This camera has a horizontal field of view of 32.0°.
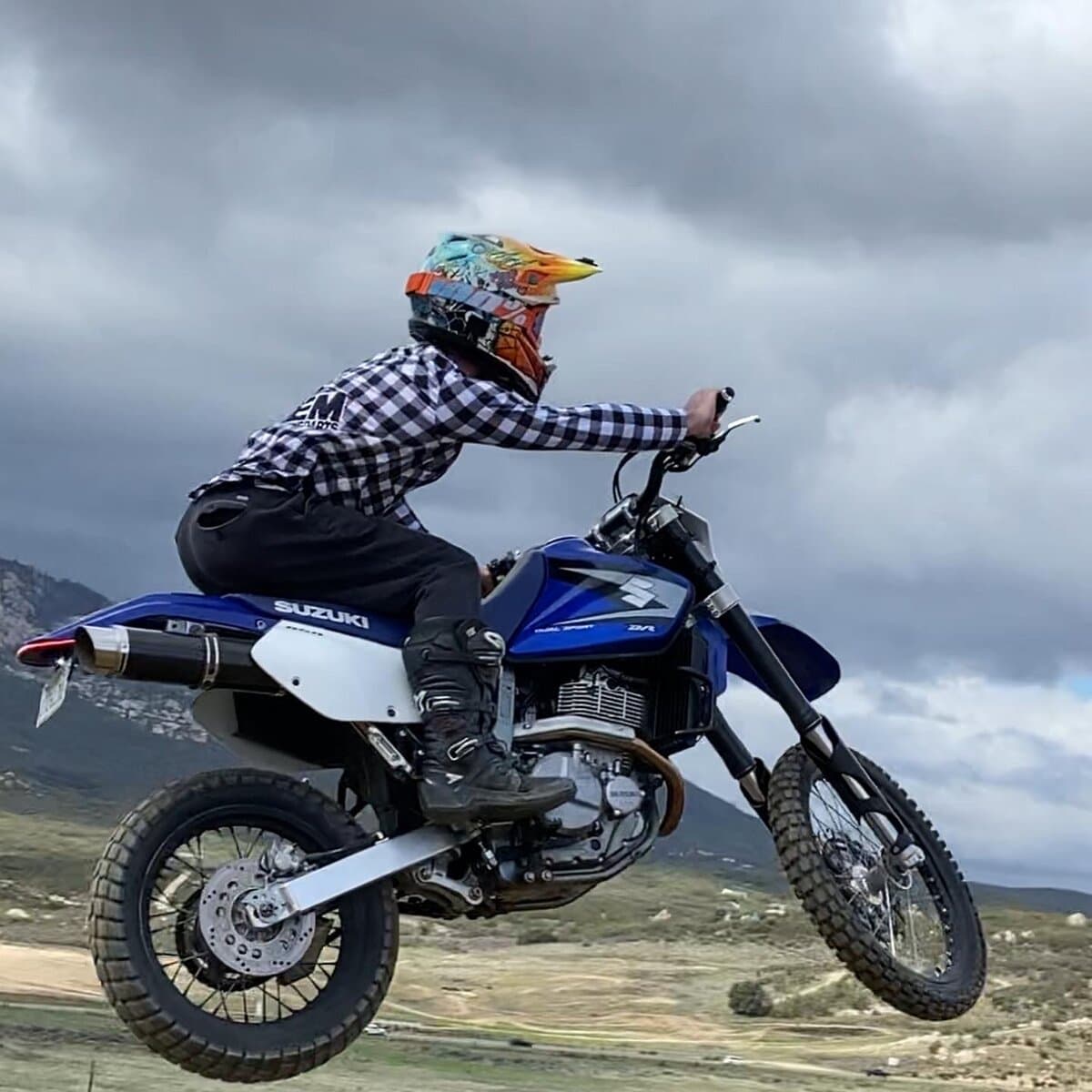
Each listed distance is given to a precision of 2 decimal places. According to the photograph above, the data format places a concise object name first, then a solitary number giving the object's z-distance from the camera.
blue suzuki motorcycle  6.93
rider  7.28
